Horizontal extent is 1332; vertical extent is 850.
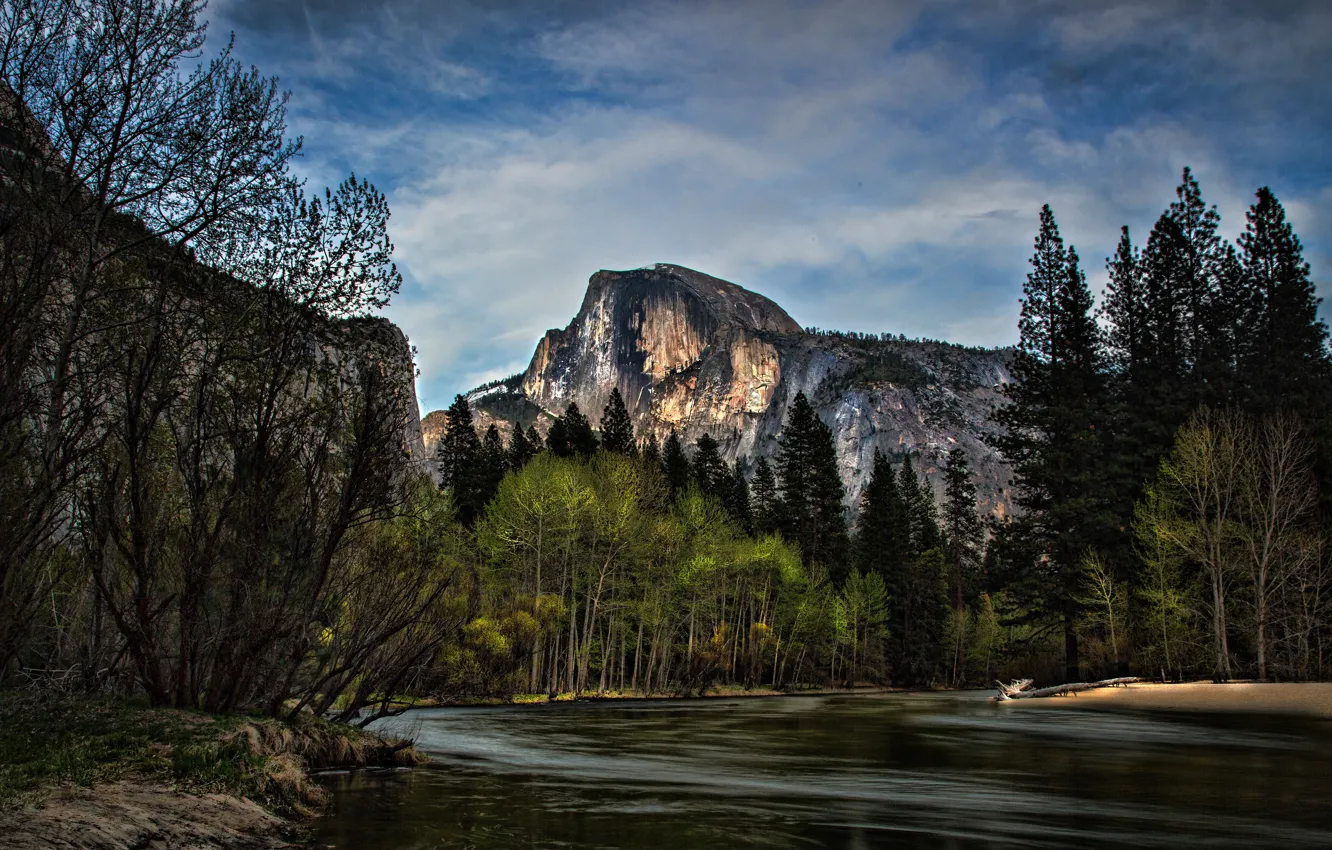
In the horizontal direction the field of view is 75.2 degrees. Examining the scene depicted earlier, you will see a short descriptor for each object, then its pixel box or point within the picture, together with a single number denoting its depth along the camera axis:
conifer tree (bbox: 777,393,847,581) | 77.94
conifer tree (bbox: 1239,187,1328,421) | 48.06
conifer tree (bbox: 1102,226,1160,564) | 47.78
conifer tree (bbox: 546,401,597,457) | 78.94
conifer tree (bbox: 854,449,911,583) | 81.62
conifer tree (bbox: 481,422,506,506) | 72.69
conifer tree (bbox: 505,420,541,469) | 77.12
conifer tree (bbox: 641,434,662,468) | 68.39
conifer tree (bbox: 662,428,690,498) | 79.62
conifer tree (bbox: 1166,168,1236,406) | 50.78
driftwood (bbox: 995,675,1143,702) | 41.03
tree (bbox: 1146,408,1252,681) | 37.41
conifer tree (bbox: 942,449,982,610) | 94.62
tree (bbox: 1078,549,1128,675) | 43.25
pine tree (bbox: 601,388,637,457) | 80.31
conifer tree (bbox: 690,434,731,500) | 82.69
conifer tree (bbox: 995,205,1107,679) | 46.62
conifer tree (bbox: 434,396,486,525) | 73.06
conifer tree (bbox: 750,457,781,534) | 79.56
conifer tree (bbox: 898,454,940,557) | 91.00
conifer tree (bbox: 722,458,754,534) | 82.25
